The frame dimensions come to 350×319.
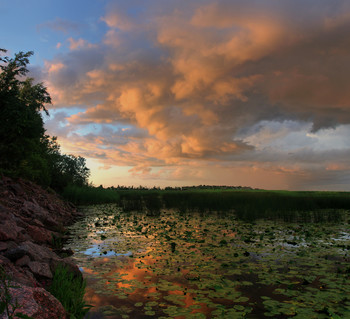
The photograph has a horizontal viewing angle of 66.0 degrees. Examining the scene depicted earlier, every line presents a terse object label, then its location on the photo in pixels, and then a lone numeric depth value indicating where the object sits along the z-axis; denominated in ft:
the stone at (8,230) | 24.98
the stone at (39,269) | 21.54
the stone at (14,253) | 21.80
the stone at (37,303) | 12.84
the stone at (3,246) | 22.98
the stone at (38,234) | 36.01
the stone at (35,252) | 23.25
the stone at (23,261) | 21.33
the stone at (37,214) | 46.78
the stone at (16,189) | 57.82
